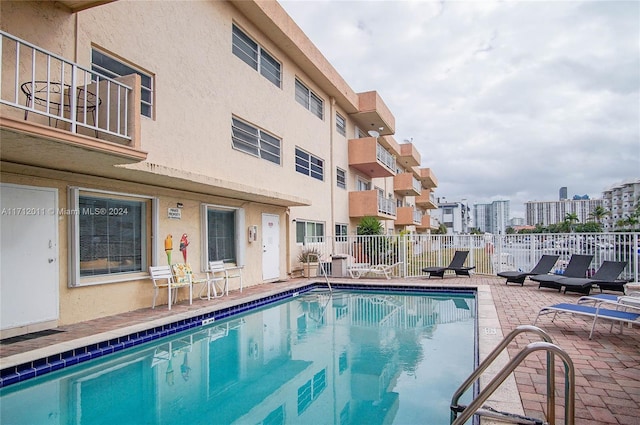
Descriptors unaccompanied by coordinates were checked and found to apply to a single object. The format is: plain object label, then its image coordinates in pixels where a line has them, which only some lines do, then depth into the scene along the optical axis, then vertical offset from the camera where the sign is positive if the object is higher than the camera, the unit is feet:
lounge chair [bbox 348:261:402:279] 48.83 -6.26
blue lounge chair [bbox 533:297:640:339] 18.86 -4.88
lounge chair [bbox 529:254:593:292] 37.29 -5.32
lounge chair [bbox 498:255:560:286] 41.50 -5.83
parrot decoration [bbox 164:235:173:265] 30.42 -1.89
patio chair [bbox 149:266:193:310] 28.39 -4.58
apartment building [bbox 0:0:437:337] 20.95 +5.01
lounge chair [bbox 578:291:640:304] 21.40 -4.61
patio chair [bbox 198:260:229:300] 34.06 -5.03
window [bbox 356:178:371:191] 77.22 +7.64
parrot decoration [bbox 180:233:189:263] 32.10 -1.91
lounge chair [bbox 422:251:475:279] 48.52 -6.14
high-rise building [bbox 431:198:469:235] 293.84 +3.26
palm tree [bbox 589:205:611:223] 263.70 +4.13
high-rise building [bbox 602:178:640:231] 294.87 +15.47
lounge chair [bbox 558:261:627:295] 33.55 -5.47
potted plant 50.65 -5.45
